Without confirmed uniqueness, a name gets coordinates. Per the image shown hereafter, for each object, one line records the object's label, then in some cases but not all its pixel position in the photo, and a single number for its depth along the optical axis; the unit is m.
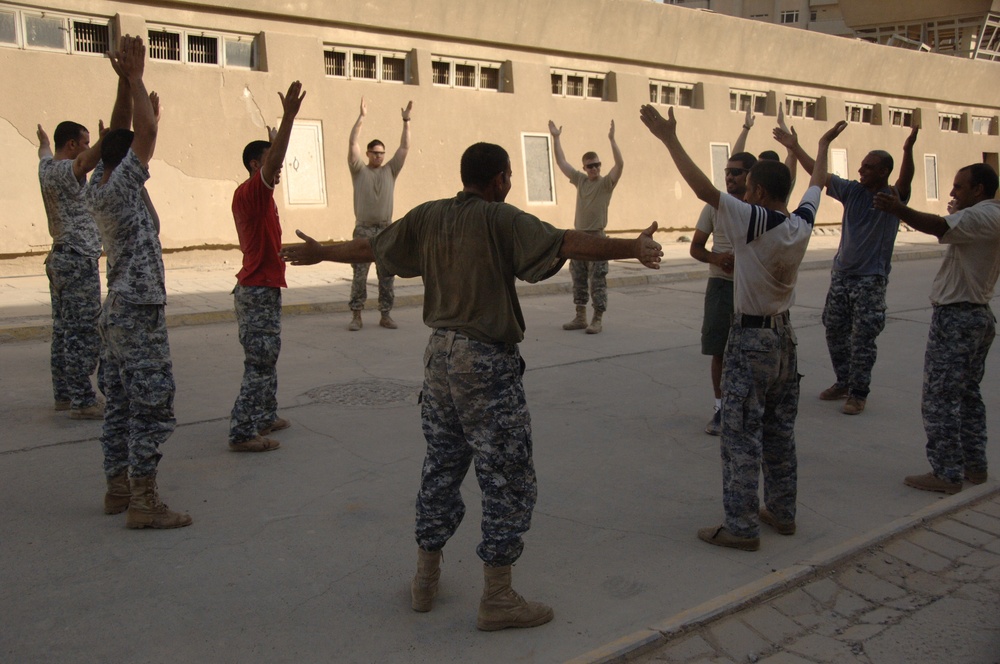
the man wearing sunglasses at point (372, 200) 10.01
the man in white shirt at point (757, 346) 4.16
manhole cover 6.92
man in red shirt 5.57
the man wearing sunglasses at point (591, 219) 9.98
